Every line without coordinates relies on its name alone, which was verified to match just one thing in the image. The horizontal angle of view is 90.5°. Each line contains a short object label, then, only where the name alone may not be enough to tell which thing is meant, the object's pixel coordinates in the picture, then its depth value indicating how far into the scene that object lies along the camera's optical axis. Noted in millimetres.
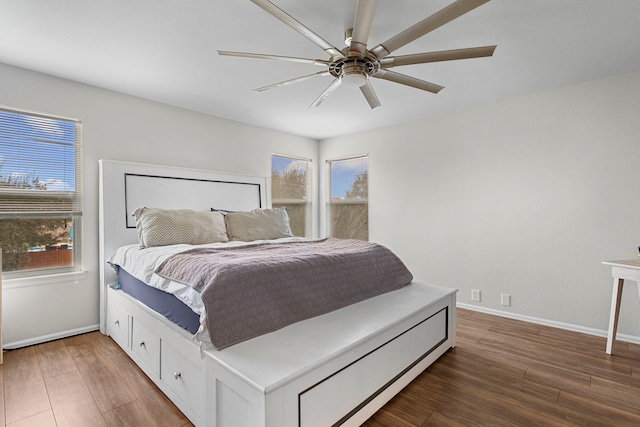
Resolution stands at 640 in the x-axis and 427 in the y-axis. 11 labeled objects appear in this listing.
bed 1366
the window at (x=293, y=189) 4805
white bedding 1658
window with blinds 2629
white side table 2443
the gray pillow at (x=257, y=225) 3242
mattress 1769
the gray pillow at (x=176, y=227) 2713
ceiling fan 1447
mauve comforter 1615
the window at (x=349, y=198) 4719
